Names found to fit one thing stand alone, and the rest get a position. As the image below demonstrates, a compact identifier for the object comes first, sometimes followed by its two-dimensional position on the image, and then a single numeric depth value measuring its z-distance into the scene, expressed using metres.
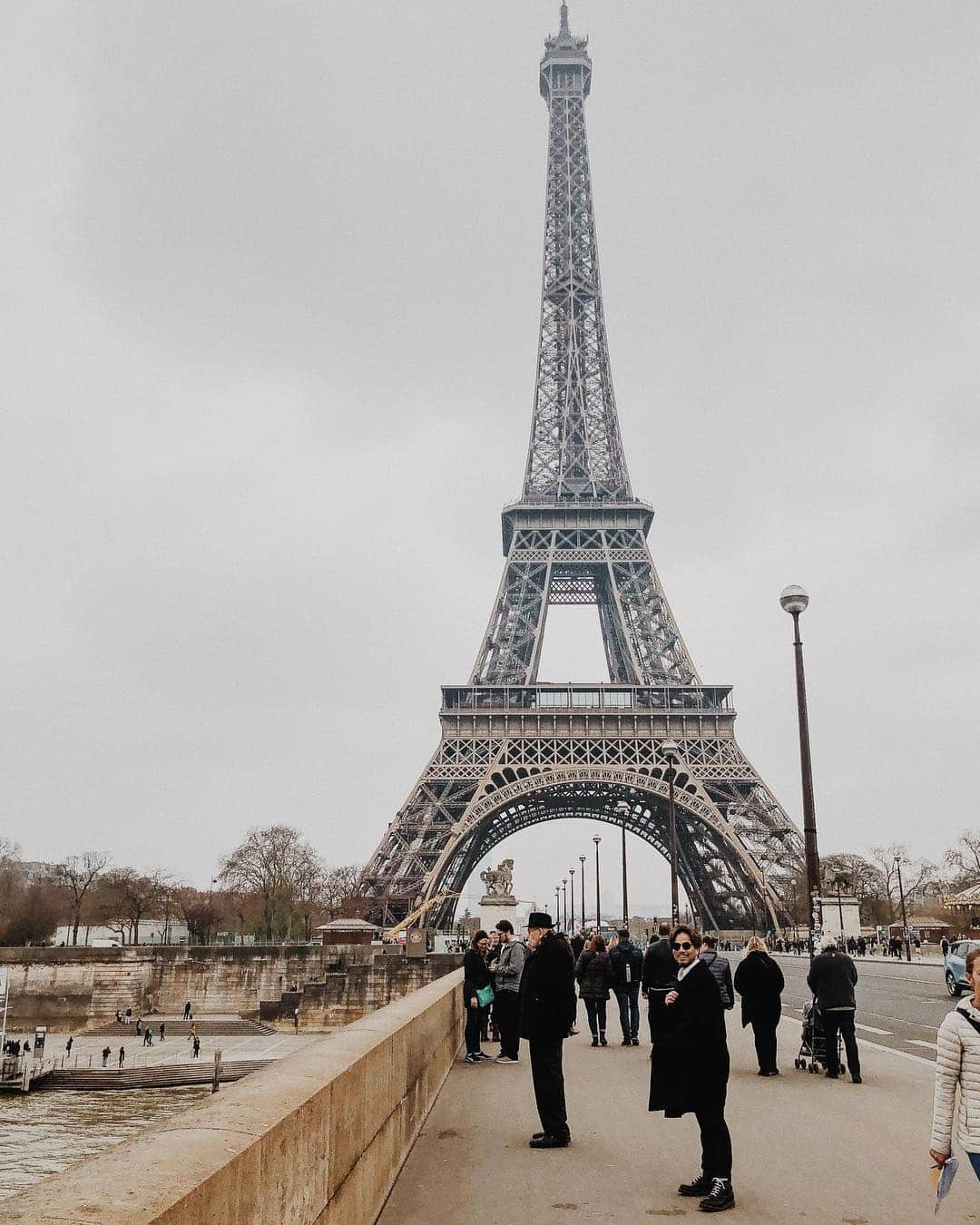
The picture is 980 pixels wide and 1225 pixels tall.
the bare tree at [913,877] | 100.75
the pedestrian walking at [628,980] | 15.35
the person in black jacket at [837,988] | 11.27
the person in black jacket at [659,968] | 11.95
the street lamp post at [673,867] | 32.12
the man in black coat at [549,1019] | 7.65
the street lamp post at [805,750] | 18.36
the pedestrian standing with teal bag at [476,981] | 14.02
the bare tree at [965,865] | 92.73
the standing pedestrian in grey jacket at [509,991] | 13.34
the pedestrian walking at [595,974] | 14.77
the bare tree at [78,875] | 93.69
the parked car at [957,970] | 24.44
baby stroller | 12.30
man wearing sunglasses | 6.29
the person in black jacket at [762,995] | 11.91
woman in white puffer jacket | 4.90
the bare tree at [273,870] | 87.22
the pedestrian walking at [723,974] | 11.57
